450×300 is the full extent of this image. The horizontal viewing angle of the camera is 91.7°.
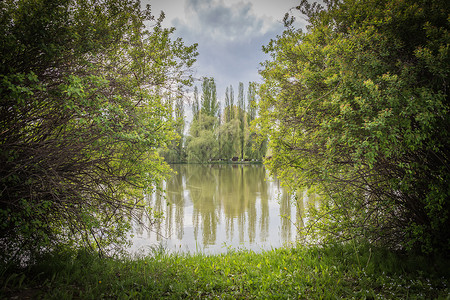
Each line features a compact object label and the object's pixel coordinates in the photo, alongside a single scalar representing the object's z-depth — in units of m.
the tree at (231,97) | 58.91
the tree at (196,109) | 51.67
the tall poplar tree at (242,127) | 39.06
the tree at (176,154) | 41.82
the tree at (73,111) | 2.91
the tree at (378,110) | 3.04
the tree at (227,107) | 52.28
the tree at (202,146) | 37.94
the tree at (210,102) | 50.44
